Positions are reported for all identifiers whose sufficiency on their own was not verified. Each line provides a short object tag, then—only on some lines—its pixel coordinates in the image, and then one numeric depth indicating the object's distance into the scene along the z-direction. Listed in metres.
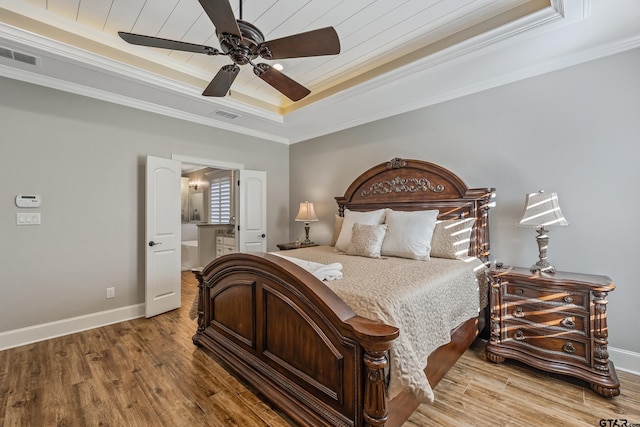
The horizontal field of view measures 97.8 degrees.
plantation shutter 6.95
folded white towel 1.94
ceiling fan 1.66
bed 1.37
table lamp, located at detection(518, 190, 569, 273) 2.34
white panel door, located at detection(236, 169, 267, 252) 4.55
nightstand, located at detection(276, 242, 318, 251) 4.45
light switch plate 2.82
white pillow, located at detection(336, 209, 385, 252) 3.28
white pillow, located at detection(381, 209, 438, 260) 2.76
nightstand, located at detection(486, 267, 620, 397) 2.02
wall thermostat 2.81
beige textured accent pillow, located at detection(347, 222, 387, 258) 2.92
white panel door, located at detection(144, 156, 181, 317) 3.49
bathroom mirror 7.84
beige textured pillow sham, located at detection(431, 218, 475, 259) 2.79
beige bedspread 1.38
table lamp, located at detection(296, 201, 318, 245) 4.48
